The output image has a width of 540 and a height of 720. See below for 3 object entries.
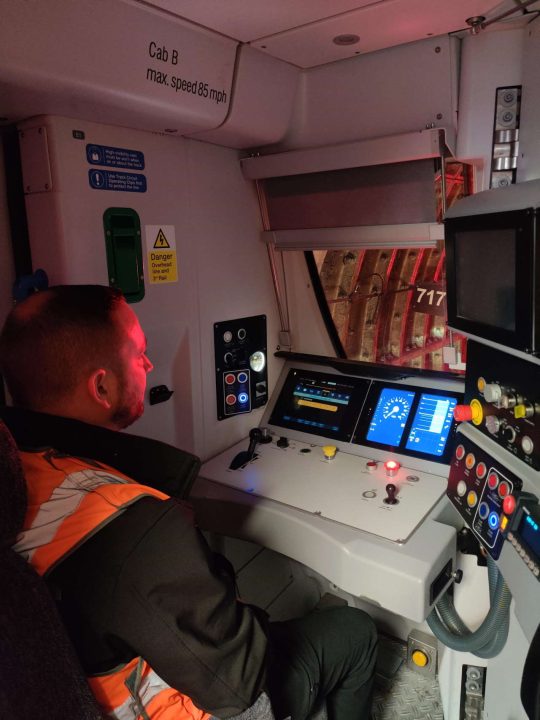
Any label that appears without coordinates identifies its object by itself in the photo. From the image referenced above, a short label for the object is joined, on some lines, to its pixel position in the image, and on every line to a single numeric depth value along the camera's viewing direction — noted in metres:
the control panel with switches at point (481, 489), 1.58
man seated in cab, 1.21
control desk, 1.93
